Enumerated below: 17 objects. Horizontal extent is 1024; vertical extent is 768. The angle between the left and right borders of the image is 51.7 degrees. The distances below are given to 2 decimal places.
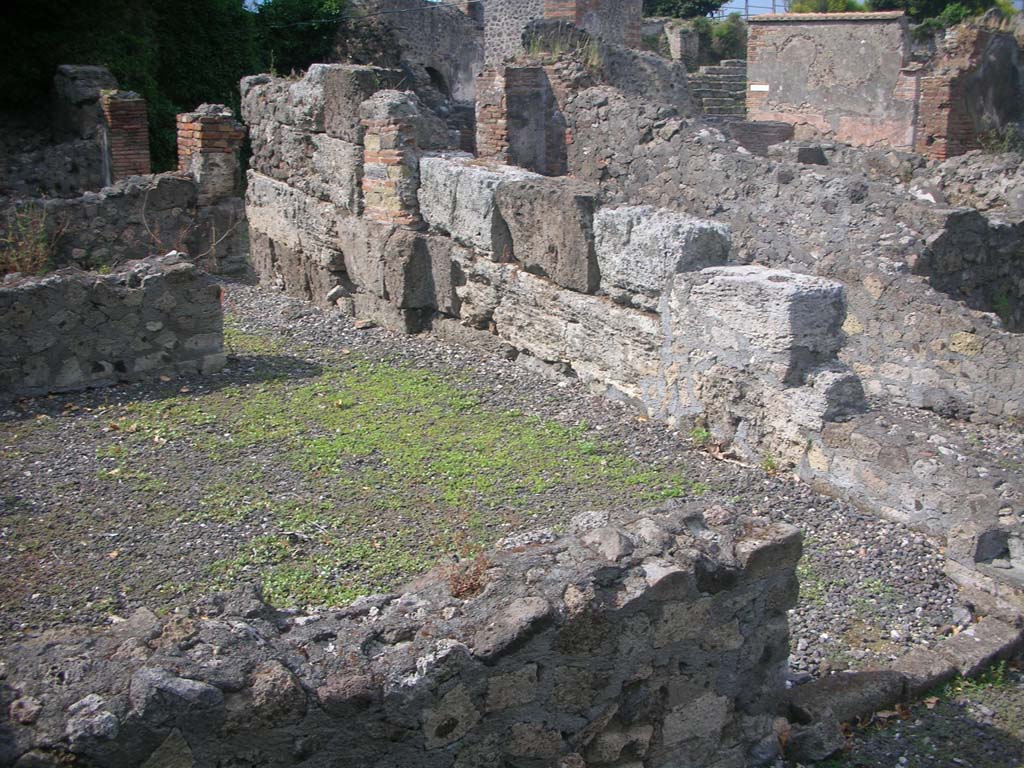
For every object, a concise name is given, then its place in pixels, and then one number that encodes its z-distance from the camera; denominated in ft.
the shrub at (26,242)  23.95
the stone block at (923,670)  12.29
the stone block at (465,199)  24.09
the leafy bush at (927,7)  99.35
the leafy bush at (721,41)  94.79
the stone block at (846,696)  11.57
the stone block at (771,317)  17.28
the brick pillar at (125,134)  46.55
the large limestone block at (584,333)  20.29
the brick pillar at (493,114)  39.96
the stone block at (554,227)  21.45
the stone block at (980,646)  12.80
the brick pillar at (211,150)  35.42
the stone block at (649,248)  19.31
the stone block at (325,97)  28.30
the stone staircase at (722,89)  75.31
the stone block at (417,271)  25.91
